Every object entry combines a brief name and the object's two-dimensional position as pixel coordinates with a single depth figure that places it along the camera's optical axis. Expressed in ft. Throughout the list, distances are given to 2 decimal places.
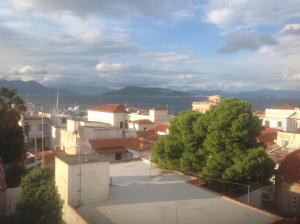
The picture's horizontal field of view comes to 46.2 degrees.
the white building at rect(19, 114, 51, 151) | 184.37
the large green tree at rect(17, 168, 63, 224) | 55.77
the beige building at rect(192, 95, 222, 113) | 295.73
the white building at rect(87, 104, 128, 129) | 209.36
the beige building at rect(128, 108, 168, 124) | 226.79
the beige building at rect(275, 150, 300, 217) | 82.38
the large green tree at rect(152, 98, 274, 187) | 83.20
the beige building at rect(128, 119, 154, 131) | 195.95
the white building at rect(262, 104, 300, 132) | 208.54
